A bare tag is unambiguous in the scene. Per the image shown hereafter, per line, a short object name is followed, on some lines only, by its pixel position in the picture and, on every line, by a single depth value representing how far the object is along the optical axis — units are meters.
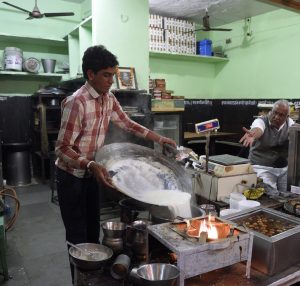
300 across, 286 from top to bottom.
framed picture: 4.15
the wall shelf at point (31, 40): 5.41
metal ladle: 1.38
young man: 1.75
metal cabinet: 5.46
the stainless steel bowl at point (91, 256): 1.30
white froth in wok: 1.63
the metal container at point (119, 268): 1.28
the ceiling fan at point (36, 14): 4.61
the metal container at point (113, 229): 1.50
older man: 3.22
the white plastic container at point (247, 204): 1.90
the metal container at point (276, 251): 1.36
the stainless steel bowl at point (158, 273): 1.12
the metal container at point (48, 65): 5.68
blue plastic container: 6.63
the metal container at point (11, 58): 5.24
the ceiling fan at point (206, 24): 5.28
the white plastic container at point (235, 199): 1.99
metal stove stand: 1.17
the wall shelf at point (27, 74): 5.31
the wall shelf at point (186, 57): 6.21
